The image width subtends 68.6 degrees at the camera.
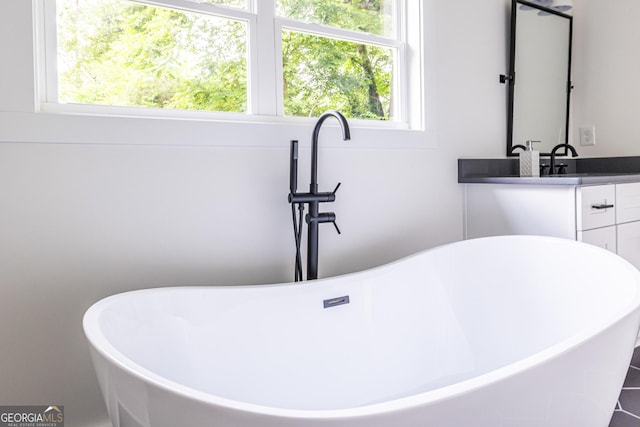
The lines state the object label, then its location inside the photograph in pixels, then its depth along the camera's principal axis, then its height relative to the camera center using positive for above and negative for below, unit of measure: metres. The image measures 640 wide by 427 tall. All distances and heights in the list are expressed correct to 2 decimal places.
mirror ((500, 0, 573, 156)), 2.61 +0.62
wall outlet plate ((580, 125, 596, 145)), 2.93 +0.31
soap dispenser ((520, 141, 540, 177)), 2.41 +0.11
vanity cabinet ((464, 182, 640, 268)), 1.92 -0.13
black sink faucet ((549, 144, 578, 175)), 2.46 +0.11
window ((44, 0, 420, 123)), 1.53 +0.49
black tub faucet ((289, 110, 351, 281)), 1.67 -0.07
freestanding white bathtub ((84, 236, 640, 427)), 0.77 -0.40
